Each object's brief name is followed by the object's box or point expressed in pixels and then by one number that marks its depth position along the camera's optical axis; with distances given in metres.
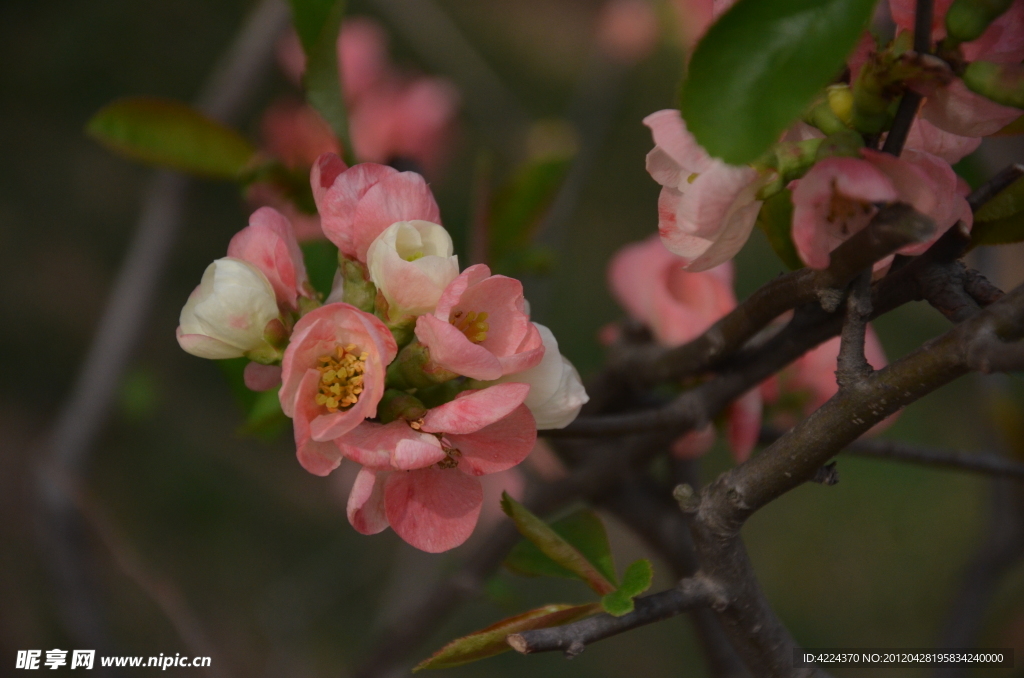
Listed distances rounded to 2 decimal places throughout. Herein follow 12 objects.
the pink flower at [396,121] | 1.34
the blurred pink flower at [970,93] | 0.69
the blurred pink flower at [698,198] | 0.70
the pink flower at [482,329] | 0.70
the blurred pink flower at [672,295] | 0.83
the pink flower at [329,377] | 0.70
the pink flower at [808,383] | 0.82
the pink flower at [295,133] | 1.23
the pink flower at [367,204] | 0.72
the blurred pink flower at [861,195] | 0.68
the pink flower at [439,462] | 0.70
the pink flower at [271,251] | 0.73
